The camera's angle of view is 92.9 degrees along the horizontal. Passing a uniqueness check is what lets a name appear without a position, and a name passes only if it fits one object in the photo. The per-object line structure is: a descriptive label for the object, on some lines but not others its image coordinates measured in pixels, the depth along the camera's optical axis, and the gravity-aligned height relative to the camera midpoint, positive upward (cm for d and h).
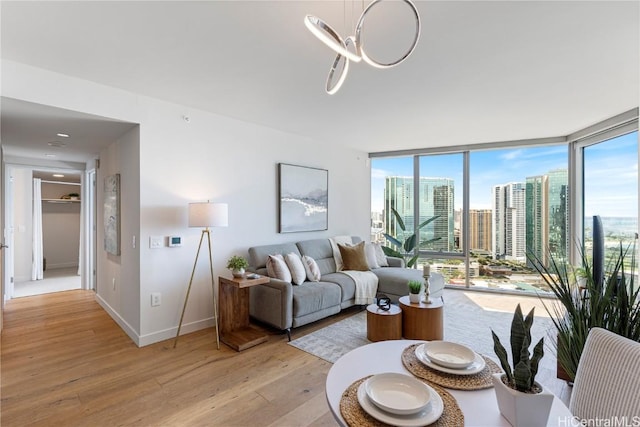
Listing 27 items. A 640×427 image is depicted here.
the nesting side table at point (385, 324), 305 -114
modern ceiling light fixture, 126 +74
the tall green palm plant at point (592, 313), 148 -52
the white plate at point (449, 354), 127 -64
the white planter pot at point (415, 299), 321 -93
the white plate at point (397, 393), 99 -64
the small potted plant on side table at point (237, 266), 320 -58
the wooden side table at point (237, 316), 307 -116
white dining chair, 95 -57
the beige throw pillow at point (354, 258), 450 -70
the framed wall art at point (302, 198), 439 +21
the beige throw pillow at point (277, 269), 348 -67
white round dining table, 97 -68
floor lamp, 302 -4
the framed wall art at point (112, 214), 359 -3
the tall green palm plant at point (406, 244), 525 -59
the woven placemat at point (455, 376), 117 -67
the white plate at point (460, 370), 123 -65
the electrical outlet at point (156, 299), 314 -91
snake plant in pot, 89 -54
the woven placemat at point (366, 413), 95 -67
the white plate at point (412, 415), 95 -65
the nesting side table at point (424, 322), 305 -112
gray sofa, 324 -93
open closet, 552 -54
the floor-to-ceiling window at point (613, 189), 350 +28
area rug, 300 -136
